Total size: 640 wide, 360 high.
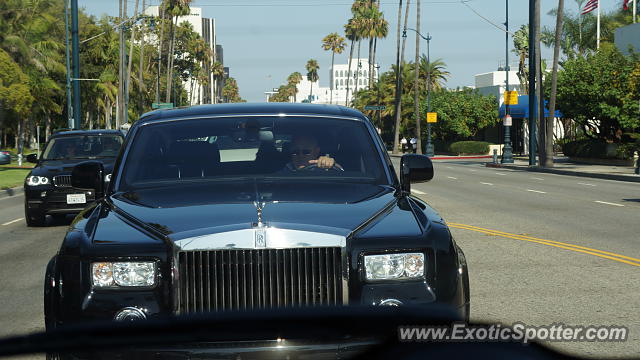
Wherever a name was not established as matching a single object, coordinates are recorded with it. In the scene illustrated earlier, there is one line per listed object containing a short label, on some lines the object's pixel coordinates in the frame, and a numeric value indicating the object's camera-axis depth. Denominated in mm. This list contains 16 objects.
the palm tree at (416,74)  72750
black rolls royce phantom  3965
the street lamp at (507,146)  50759
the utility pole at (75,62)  40688
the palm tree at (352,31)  108438
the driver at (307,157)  5766
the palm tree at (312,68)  177125
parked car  16211
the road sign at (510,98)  51344
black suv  15828
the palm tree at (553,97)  40875
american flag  61881
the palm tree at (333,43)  144625
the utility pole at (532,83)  44469
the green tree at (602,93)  43125
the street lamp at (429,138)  72794
